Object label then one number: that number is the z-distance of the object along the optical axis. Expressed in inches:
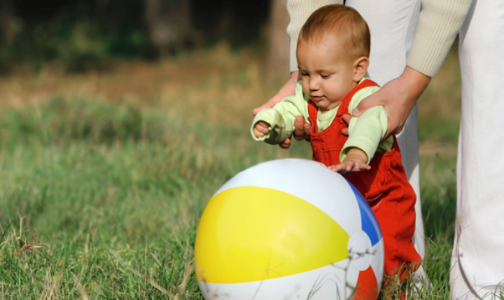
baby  200.8
